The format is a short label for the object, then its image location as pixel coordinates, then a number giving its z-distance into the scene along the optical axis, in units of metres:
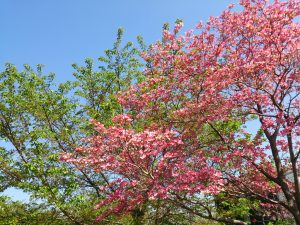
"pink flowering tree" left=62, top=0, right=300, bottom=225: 9.73
